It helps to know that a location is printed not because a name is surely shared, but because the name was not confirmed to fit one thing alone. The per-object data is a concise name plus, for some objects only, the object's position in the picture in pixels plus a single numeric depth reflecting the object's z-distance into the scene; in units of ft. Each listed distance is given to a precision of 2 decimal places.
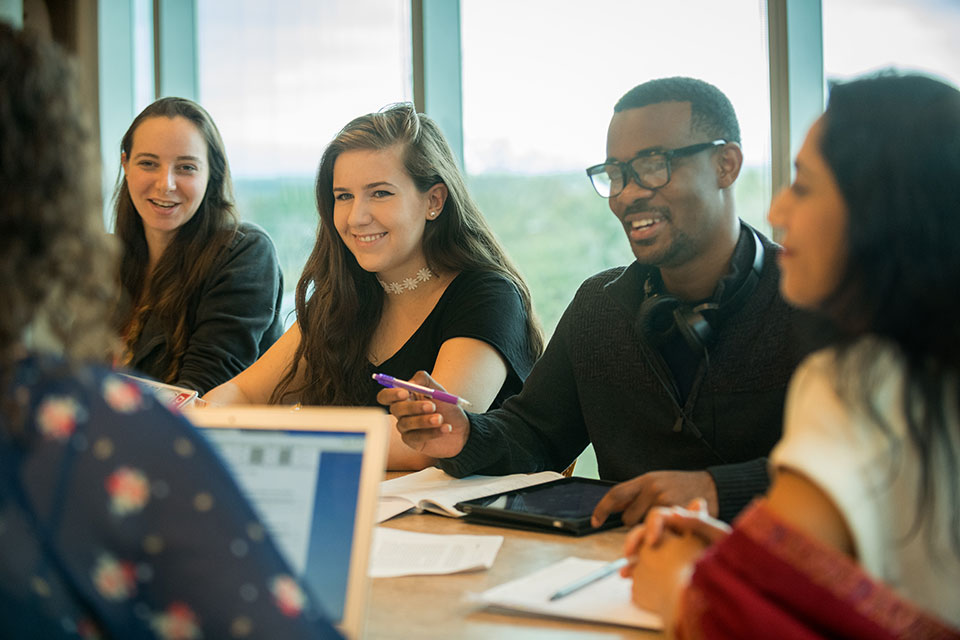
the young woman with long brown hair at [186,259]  8.55
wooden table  3.17
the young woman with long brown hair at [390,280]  7.20
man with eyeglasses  5.33
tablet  4.39
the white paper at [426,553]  3.85
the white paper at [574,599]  3.20
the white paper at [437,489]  4.84
